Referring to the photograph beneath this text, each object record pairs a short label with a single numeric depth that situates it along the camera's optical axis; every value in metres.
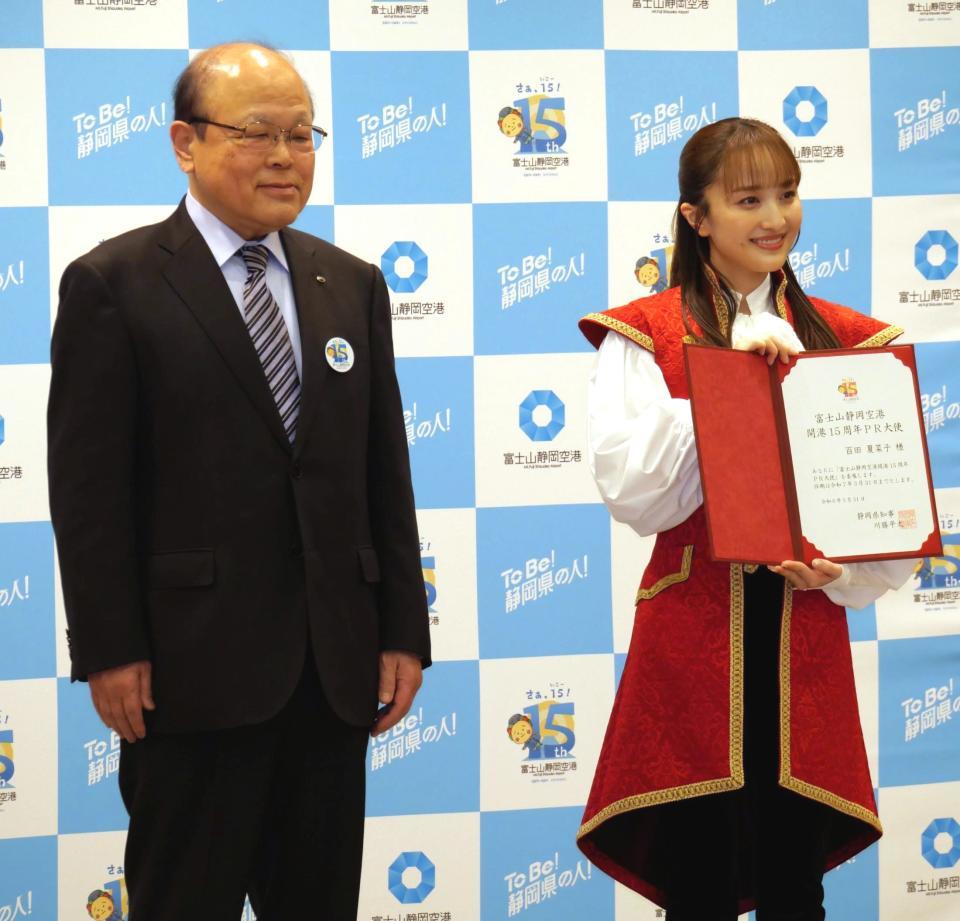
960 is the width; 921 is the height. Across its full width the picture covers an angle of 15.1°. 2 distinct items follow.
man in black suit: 5.24
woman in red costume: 5.46
